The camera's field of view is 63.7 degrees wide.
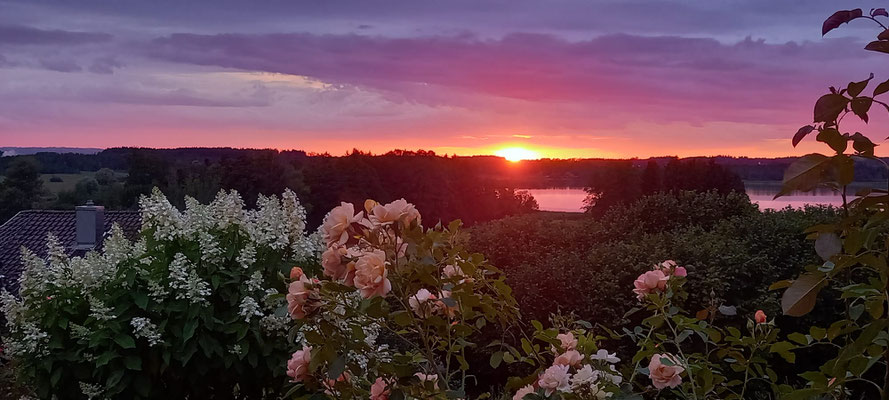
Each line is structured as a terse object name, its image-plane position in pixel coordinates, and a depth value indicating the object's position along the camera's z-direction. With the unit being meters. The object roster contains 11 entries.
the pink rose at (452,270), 1.88
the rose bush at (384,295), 1.72
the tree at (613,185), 23.70
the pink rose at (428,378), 1.85
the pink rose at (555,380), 1.79
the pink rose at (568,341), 2.14
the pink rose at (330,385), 1.95
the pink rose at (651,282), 2.31
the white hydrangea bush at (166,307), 3.89
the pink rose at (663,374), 2.06
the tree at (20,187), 34.44
